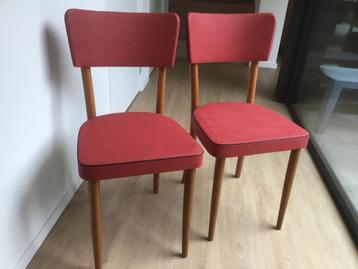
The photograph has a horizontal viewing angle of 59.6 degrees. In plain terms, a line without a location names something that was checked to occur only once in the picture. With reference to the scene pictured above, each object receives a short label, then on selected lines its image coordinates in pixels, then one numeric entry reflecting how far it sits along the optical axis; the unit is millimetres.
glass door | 1660
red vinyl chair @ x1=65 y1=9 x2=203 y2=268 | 970
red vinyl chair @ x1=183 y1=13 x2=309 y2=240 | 1138
